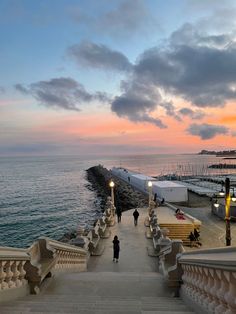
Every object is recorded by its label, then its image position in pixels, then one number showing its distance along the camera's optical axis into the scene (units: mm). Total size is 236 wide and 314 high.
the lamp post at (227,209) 10025
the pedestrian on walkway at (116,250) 10381
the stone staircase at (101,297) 3601
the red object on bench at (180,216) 19129
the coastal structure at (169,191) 28763
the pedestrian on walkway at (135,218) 17205
